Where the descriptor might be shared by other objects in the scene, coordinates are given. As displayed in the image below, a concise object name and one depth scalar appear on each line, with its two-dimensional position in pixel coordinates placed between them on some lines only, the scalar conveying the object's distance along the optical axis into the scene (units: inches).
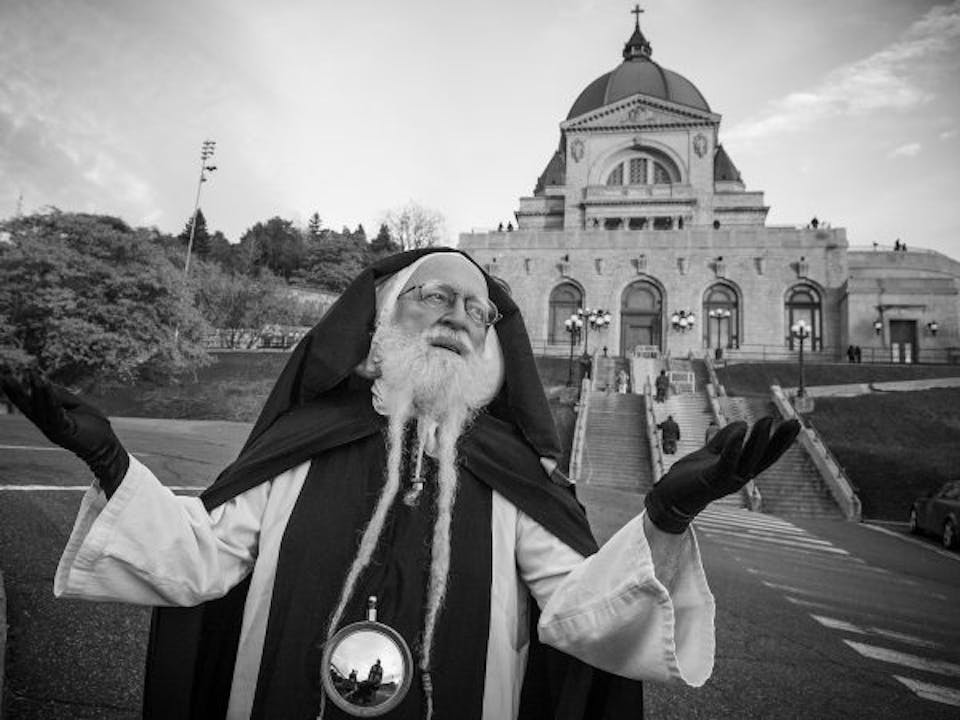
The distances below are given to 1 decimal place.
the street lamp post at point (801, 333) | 985.5
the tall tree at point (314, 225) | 4005.2
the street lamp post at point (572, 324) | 1179.9
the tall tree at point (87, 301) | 713.6
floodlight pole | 1603.2
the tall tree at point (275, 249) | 3049.7
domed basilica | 1553.9
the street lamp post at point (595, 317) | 1378.2
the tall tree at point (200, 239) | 2898.6
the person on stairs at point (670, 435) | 831.7
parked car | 486.0
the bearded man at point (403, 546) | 68.7
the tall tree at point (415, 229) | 2874.0
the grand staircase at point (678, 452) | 719.1
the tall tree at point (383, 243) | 2886.3
